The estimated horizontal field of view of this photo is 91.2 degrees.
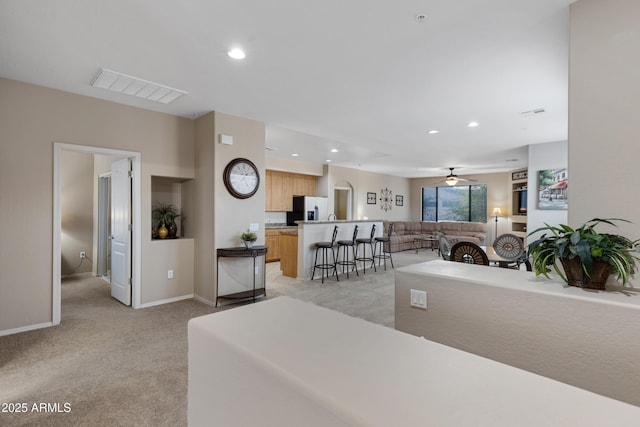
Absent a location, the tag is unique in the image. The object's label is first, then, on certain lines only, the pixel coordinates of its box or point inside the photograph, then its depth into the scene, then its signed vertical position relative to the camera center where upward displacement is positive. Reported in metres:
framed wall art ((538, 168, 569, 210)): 5.75 +0.43
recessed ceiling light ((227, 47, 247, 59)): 2.65 +1.36
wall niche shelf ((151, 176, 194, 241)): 4.71 +0.22
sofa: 10.16 -0.69
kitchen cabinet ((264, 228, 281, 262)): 7.68 -0.81
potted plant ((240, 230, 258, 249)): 4.42 -0.39
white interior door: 4.25 -0.30
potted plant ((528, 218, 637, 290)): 1.49 -0.21
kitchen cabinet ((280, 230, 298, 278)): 6.07 -0.83
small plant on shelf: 4.50 -0.15
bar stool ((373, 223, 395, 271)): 7.19 -0.82
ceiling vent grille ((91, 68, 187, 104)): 3.14 +1.35
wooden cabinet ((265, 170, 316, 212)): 8.26 +0.63
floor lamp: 10.19 +0.00
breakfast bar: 5.91 -0.53
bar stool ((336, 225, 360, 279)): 6.28 -0.84
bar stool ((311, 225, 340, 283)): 5.87 -0.91
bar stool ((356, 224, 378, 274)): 6.65 -0.82
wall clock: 4.35 +0.47
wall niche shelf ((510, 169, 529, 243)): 8.85 +0.32
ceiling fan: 8.94 +0.92
